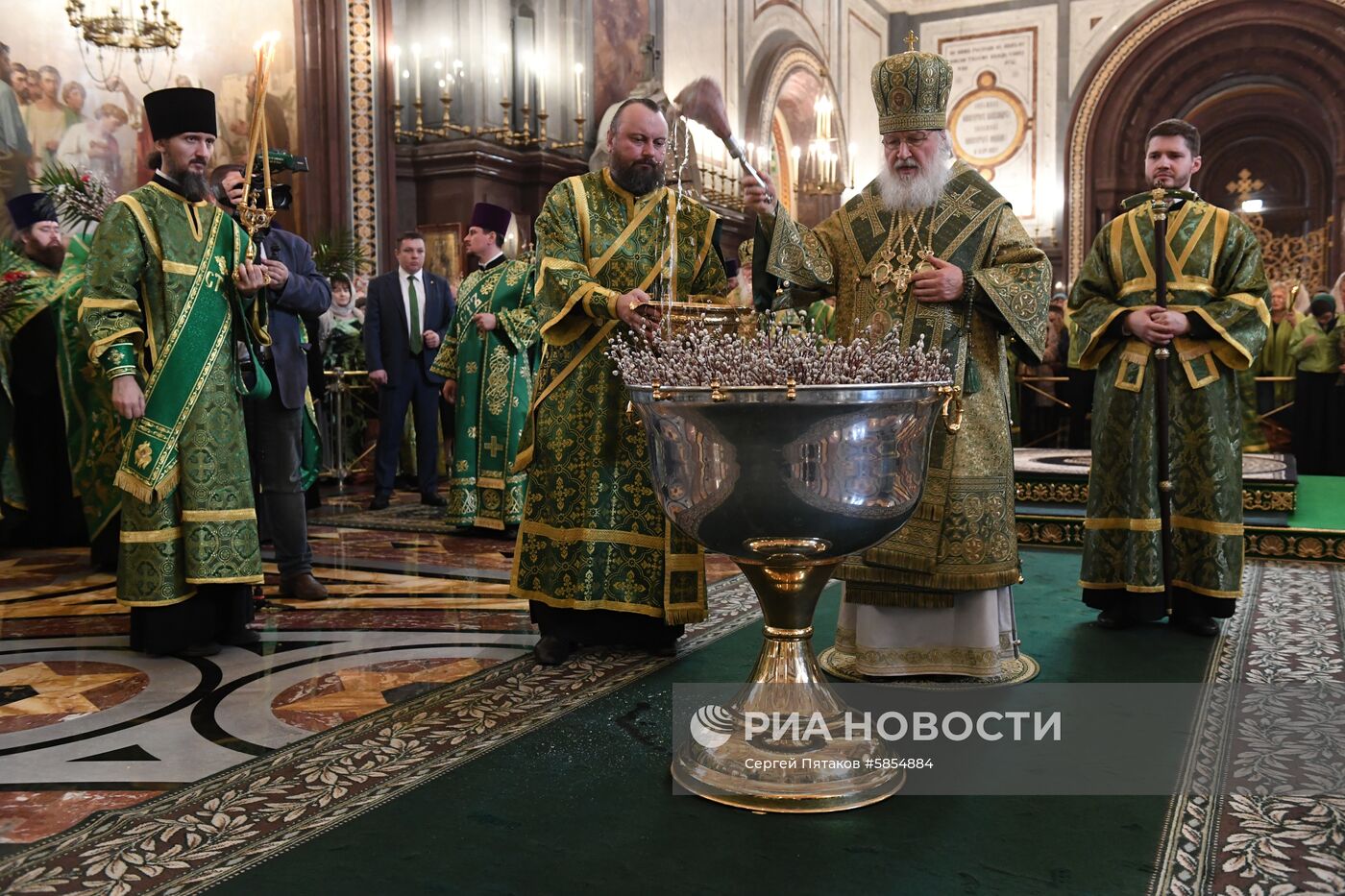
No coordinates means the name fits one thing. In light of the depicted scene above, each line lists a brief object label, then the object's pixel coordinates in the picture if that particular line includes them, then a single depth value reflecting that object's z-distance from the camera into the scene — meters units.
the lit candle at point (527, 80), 10.27
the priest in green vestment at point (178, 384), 3.67
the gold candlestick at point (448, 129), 9.69
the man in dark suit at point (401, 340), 7.58
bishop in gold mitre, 3.29
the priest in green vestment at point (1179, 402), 4.08
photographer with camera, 4.58
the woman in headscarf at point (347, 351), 8.98
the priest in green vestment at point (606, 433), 3.58
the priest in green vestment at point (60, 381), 5.56
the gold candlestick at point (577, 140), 10.65
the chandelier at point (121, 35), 7.81
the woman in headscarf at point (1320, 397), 10.66
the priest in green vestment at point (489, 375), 6.47
